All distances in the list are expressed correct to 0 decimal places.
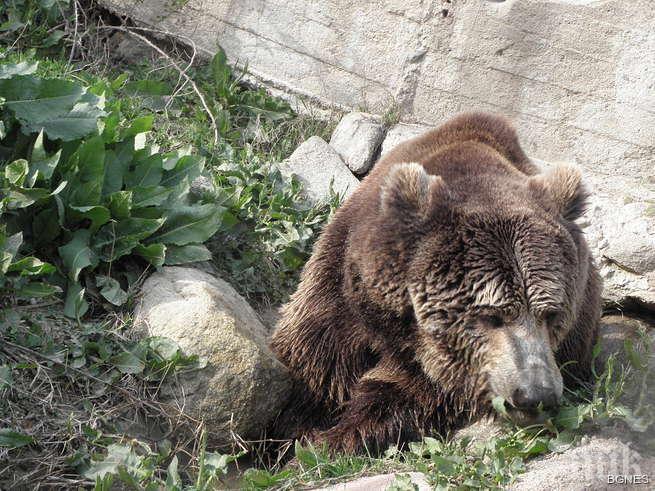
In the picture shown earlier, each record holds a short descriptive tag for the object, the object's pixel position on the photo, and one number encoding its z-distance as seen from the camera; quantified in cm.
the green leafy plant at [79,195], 1057
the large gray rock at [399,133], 1571
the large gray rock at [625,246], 1321
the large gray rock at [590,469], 823
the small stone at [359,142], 1582
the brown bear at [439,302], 925
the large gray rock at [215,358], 1020
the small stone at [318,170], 1495
